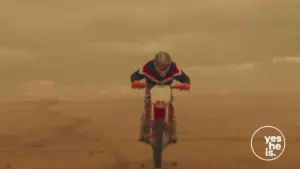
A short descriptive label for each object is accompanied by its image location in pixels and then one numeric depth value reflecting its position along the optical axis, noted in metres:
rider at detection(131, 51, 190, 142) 15.97
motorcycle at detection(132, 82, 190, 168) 15.17
